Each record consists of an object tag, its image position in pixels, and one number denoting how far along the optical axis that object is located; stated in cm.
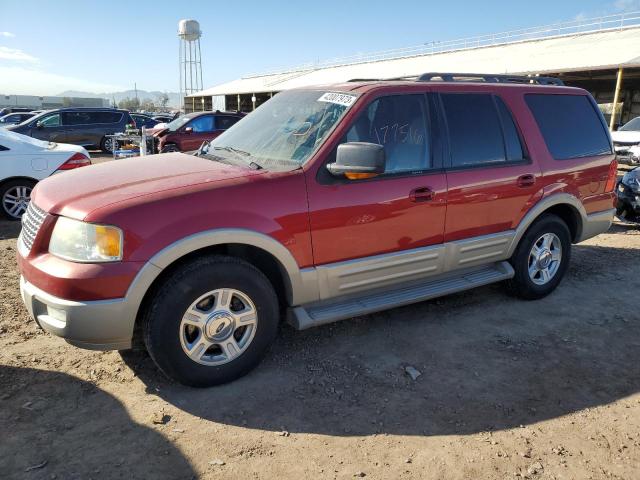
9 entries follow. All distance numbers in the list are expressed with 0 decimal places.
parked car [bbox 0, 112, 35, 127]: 2331
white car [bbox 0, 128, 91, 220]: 716
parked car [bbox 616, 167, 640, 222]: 727
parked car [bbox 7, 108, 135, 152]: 1591
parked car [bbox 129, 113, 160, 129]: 2311
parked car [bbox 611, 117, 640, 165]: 1240
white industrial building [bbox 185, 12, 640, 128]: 2130
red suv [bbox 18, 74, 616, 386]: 282
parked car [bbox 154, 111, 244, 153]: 1430
